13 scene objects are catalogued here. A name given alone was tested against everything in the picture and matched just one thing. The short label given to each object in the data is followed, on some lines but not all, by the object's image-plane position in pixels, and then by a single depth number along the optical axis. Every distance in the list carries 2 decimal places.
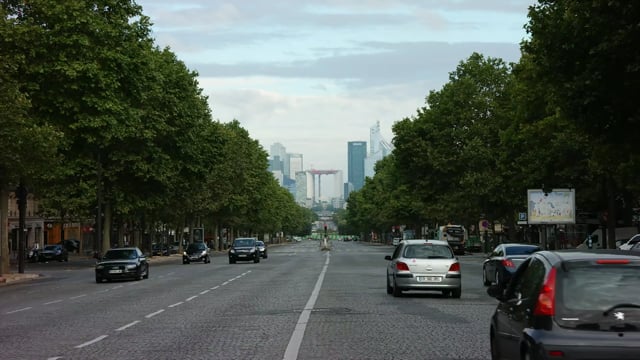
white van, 55.75
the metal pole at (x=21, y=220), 42.56
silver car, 22.41
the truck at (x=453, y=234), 83.88
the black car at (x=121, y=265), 35.31
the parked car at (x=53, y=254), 72.56
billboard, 50.88
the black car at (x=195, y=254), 60.47
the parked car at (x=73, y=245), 94.86
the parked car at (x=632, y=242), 35.02
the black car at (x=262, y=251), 67.62
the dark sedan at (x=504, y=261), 25.48
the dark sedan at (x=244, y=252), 56.06
